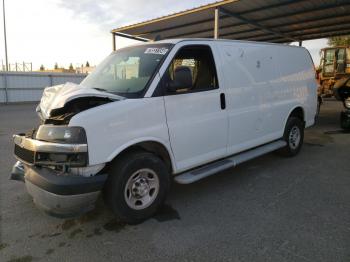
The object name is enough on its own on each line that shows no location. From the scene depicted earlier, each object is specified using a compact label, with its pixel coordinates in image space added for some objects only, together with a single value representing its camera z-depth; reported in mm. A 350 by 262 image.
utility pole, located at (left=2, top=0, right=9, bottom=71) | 34125
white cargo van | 3167
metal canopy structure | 10641
